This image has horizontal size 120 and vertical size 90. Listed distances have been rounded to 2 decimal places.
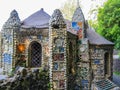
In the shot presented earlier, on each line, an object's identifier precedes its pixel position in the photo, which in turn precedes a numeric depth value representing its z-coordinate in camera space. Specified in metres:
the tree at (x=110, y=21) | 14.96
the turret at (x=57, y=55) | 11.19
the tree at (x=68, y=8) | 25.91
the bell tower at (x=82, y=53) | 12.96
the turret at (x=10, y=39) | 11.63
